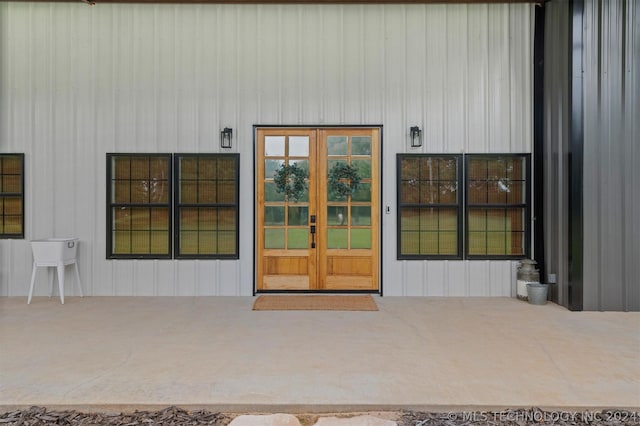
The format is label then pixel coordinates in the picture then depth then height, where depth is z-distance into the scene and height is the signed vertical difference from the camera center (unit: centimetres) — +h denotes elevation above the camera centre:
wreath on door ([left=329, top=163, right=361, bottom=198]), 518 +44
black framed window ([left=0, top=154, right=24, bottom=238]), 515 +18
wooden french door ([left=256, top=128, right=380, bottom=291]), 522 -1
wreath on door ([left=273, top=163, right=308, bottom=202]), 519 +43
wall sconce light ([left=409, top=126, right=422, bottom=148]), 512 +102
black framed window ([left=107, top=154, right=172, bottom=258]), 517 +9
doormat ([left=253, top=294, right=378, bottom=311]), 453 -116
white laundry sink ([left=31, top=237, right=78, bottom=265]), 469 -49
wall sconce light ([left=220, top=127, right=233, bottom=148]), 510 +101
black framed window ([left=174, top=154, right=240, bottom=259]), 516 +9
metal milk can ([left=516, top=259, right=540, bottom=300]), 488 -85
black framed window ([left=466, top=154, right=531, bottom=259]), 514 +8
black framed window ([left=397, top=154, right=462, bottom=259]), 516 +7
